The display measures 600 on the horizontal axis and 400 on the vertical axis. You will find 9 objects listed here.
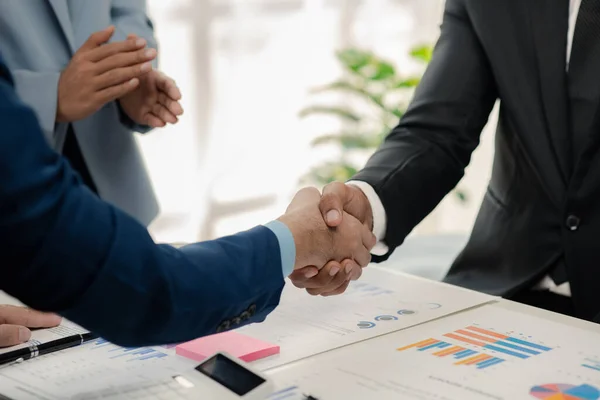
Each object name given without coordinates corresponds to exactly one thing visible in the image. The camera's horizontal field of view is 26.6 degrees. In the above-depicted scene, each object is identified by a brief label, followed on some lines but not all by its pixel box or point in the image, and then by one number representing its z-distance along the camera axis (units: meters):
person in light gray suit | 1.97
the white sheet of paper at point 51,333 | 1.59
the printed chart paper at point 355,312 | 1.60
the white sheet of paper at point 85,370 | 1.47
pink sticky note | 1.55
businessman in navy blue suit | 1.32
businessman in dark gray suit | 1.92
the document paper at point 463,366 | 1.46
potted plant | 3.54
